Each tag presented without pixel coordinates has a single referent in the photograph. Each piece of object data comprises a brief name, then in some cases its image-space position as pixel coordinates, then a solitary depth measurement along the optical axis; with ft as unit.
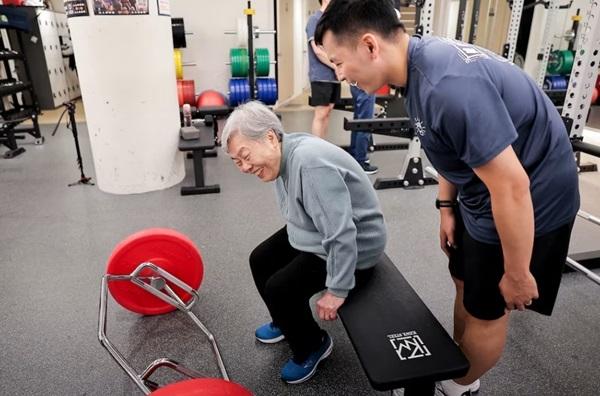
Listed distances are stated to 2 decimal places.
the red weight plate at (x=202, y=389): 3.14
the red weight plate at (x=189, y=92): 17.48
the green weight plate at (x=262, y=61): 18.25
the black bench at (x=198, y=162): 10.16
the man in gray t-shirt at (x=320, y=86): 10.82
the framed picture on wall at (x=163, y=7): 9.45
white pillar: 9.18
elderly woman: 3.79
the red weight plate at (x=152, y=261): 5.25
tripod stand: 10.44
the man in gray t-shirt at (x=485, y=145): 2.56
